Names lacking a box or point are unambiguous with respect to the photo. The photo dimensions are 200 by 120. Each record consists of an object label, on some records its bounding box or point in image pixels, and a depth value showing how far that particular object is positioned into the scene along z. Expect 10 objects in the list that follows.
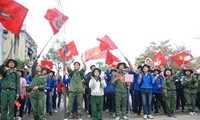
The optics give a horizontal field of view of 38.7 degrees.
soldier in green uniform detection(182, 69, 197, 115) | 11.88
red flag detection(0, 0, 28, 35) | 8.17
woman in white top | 9.69
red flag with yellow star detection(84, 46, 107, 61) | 12.50
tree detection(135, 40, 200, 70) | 39.75
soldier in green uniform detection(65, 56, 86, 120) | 9.82
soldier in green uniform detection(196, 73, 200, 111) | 12.59
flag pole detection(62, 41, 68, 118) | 9.82
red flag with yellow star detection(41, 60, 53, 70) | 12.25
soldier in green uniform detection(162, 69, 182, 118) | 11.14
